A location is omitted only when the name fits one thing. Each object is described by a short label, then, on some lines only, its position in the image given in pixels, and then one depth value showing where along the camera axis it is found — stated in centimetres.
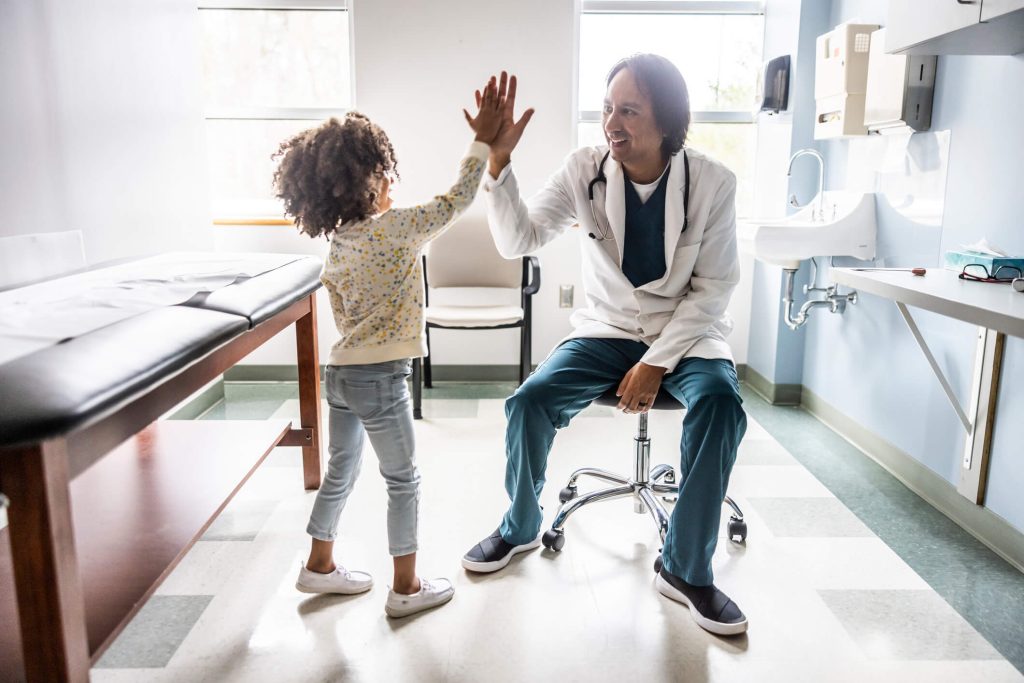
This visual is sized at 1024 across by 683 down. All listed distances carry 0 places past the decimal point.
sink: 258
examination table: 83
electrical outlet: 363
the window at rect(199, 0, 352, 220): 358
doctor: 167
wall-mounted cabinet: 154
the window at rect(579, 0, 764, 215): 362
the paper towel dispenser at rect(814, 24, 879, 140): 255
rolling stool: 189
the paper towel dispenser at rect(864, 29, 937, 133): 221
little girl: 141
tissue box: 174
